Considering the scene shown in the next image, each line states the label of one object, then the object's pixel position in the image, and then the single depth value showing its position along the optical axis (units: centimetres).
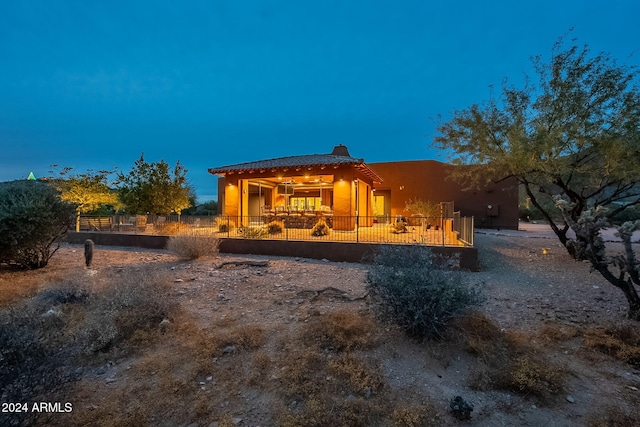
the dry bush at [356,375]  270
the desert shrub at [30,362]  207
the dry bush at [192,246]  884
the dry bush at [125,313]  354
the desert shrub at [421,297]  346
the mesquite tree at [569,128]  775
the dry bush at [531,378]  261
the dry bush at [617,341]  318
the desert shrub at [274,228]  1155
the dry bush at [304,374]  265
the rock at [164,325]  396
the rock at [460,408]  233
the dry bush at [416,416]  223
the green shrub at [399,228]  1244
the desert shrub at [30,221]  689
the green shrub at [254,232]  1063
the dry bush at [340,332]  351
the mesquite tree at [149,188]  1567
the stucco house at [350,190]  1355
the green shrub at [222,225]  1238
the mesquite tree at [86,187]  1609
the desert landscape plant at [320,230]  1082
